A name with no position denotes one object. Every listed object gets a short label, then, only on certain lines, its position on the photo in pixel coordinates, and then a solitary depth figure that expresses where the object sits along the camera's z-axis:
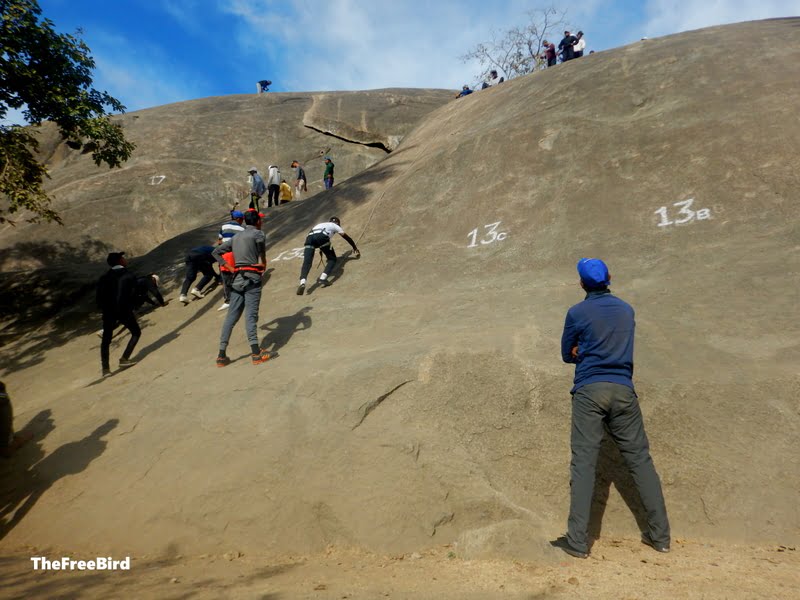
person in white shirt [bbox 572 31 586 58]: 15.29
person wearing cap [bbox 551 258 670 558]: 3.03
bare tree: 33.80
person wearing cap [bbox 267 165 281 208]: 15.91
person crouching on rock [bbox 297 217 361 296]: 8.02
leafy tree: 8.06
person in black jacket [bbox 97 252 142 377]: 6.86
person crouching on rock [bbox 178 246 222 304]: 8.96
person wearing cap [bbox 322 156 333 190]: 17.44
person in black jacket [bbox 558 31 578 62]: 15.09
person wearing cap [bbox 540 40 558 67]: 17.39
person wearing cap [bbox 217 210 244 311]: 8.11
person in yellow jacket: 16.12
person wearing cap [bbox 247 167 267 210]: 15.64
